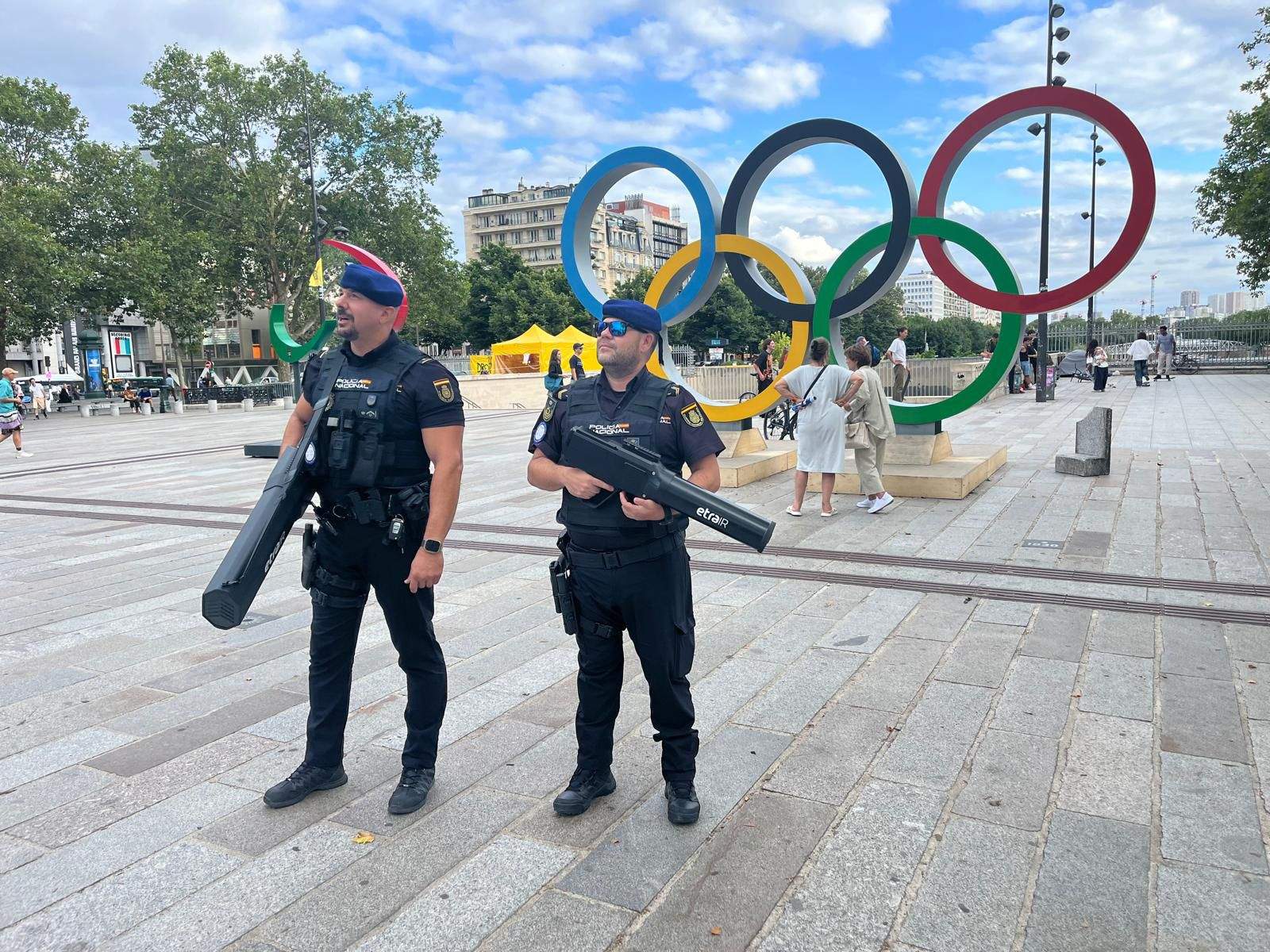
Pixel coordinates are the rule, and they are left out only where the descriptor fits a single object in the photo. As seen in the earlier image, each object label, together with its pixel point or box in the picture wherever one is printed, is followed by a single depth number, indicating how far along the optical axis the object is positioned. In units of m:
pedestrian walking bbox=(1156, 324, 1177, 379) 27.94
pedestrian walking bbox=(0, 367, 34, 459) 16.47
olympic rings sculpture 9.01
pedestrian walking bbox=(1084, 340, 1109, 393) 24.81
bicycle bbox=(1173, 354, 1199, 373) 32.62
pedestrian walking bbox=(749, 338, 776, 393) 16.73
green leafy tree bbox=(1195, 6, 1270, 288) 25.33
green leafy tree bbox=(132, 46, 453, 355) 38.31
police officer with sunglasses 3.05
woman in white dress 8.17
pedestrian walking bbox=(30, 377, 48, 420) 30.05
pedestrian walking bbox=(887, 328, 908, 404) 14.59
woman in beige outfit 8.65
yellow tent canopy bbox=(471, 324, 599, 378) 35.50
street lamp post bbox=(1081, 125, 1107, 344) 30.87
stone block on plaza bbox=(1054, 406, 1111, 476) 10.25
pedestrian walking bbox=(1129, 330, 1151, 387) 24.86
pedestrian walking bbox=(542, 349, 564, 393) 24.42
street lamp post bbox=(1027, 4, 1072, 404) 20.81
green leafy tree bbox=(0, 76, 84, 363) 28.12
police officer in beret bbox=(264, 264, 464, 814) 3.16
